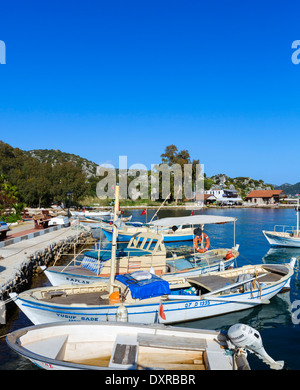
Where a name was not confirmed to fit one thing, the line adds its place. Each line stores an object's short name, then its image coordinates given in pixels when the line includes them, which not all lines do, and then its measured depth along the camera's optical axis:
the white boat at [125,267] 17.62
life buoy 24.66
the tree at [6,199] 43.88
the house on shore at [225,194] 134.00
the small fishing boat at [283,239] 37.78
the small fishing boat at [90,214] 58.67
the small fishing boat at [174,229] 23.23
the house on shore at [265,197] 135.40
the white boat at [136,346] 8.44
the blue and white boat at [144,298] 12.98
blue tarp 13.58
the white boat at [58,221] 42.06
